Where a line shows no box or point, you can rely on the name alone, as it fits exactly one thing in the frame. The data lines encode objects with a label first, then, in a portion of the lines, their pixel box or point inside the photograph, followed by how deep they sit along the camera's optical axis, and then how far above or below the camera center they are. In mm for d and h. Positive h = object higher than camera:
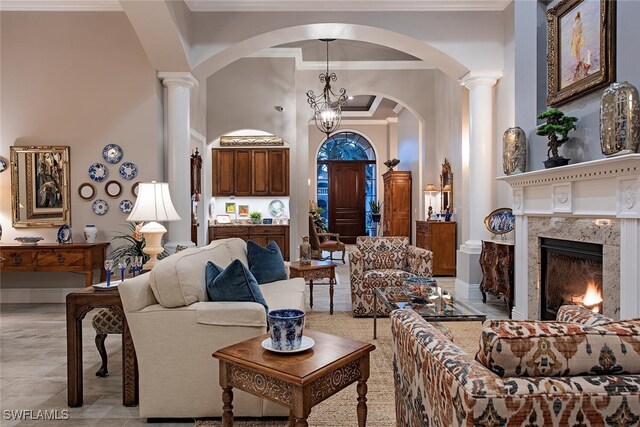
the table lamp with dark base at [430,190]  7905 +347
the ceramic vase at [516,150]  4270 +591
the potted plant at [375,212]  12977 -109
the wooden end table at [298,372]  1613 -662
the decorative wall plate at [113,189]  5359 +254
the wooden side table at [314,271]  4680 -692
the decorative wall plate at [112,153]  5359 +706
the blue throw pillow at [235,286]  2500 -458
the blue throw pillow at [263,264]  3998 -524
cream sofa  2383 -748
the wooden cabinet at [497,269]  4750 -710
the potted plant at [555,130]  3541 +658
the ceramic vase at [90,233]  5238 -292
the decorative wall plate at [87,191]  5371 +230
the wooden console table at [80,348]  2582 -841
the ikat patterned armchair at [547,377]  1132 -464
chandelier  7176 +1939
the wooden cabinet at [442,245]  7051 -607
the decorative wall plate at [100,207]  5367 +28
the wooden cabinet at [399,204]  10367 +107
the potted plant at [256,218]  8469 -183
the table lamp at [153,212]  3278 -24
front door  13828 +180
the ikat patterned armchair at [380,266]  4613 -646
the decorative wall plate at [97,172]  5371 +469
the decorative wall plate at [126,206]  5355 +40
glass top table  2938 -737
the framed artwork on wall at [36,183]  5363 +333
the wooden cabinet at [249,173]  8469 +714
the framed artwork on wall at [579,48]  3152 +1314
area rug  2410 -1198
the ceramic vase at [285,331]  1812 -522
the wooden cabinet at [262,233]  8203 -467
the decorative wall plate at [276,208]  8602 +15
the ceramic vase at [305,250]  6238 -604
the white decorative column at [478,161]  5473 +604
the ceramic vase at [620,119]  2725 +577
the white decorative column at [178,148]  5309 +759
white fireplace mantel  2840 +20
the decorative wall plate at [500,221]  5109 -159
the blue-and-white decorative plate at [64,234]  5223 -304
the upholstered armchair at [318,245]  8586 -752
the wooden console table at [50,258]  5027 -574
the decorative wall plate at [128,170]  5336 +489
